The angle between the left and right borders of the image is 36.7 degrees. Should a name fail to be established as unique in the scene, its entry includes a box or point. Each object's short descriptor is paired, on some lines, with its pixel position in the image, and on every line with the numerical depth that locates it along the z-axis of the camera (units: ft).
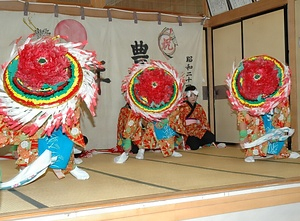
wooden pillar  18.83
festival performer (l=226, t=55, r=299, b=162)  14.98
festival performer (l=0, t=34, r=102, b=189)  10.89
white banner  19.62
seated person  21.31
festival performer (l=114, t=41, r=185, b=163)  16.38
